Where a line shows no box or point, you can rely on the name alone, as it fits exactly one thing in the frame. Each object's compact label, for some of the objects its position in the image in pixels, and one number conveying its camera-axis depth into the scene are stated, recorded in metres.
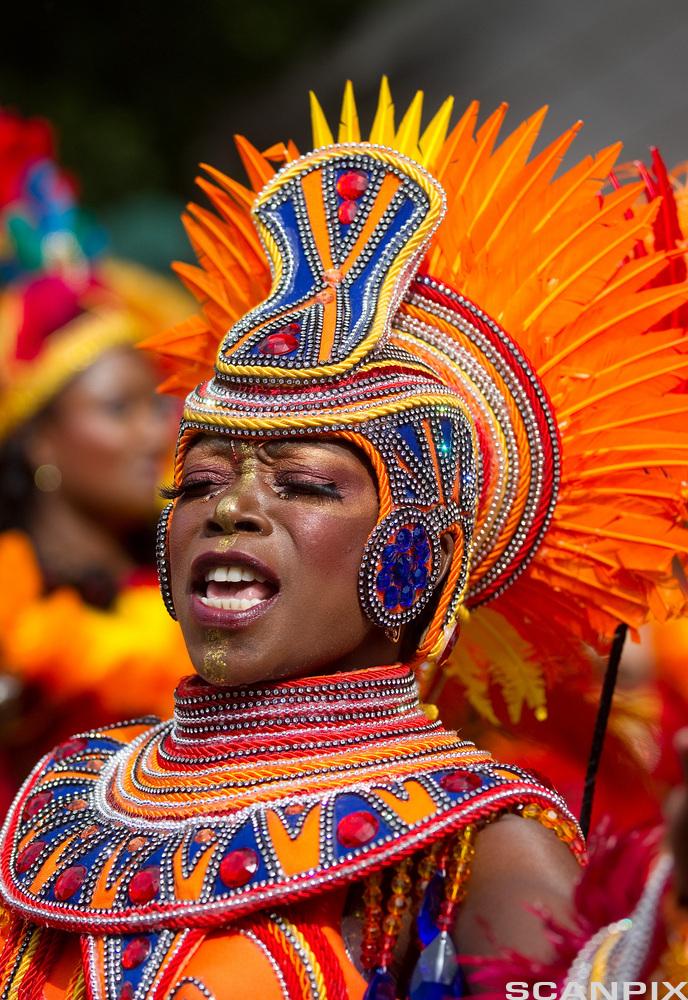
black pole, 6.89
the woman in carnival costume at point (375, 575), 5.50
